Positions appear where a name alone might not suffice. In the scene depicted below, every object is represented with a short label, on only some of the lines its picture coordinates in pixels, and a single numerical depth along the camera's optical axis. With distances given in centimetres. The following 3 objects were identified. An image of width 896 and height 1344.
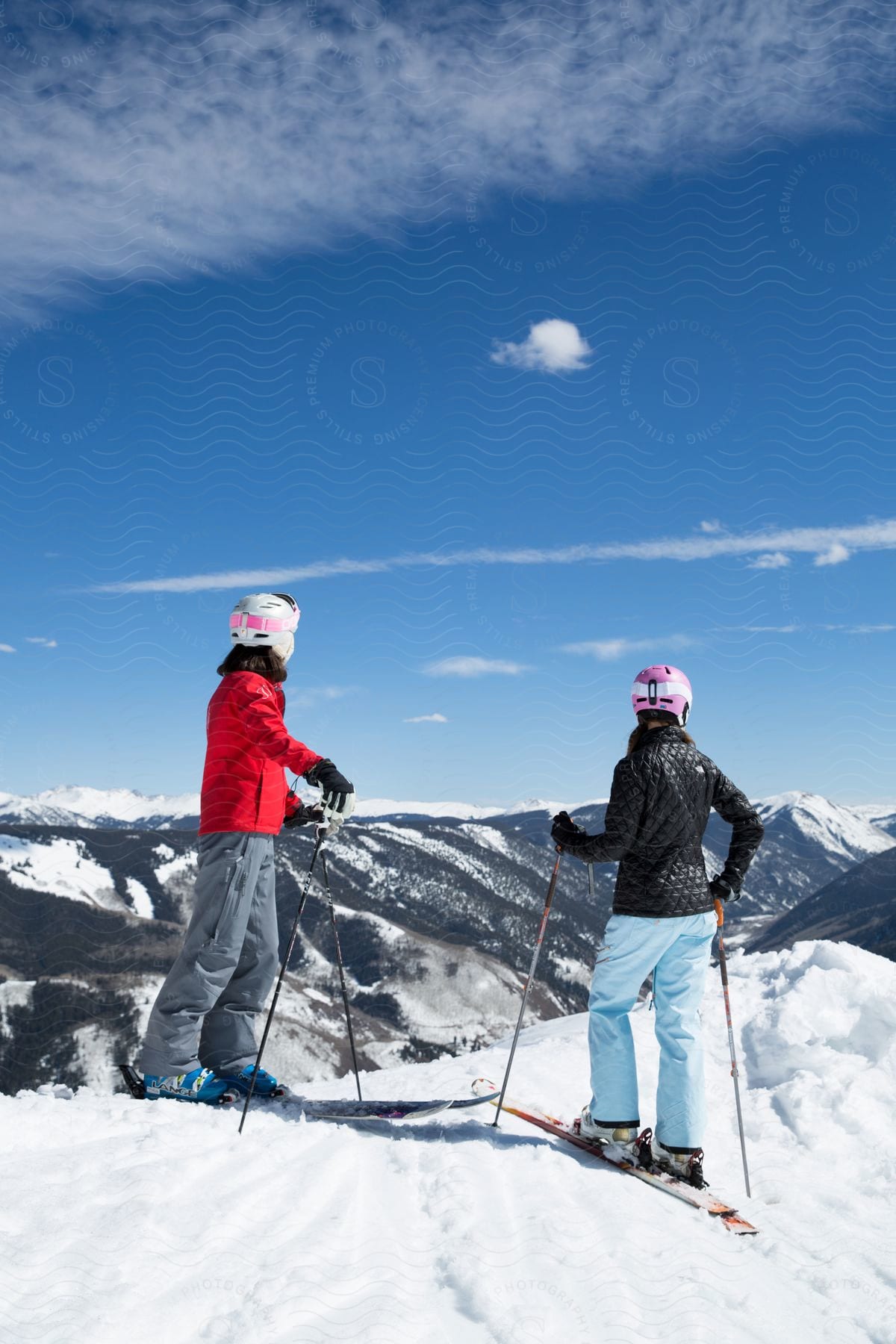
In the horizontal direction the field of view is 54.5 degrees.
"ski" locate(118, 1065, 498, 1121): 616
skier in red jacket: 622
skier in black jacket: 580
